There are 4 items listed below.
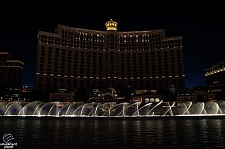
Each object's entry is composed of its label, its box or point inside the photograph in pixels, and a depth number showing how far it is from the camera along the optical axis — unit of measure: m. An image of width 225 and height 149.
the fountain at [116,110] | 58.15
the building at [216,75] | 135.75
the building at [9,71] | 180.62
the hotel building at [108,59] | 140.62
